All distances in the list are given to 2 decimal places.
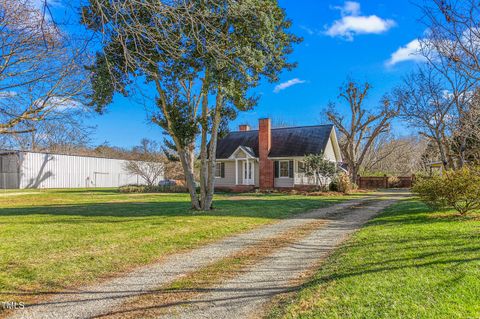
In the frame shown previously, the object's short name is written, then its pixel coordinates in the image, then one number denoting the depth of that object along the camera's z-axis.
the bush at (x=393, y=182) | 36.34
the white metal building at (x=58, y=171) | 34.56
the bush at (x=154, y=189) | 28.53
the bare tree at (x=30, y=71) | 9.41
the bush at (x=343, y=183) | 25.08
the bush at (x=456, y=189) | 9.48
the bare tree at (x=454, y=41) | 6.43
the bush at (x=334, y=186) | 25.72
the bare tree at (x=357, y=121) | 32.31
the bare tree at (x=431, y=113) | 17.22
